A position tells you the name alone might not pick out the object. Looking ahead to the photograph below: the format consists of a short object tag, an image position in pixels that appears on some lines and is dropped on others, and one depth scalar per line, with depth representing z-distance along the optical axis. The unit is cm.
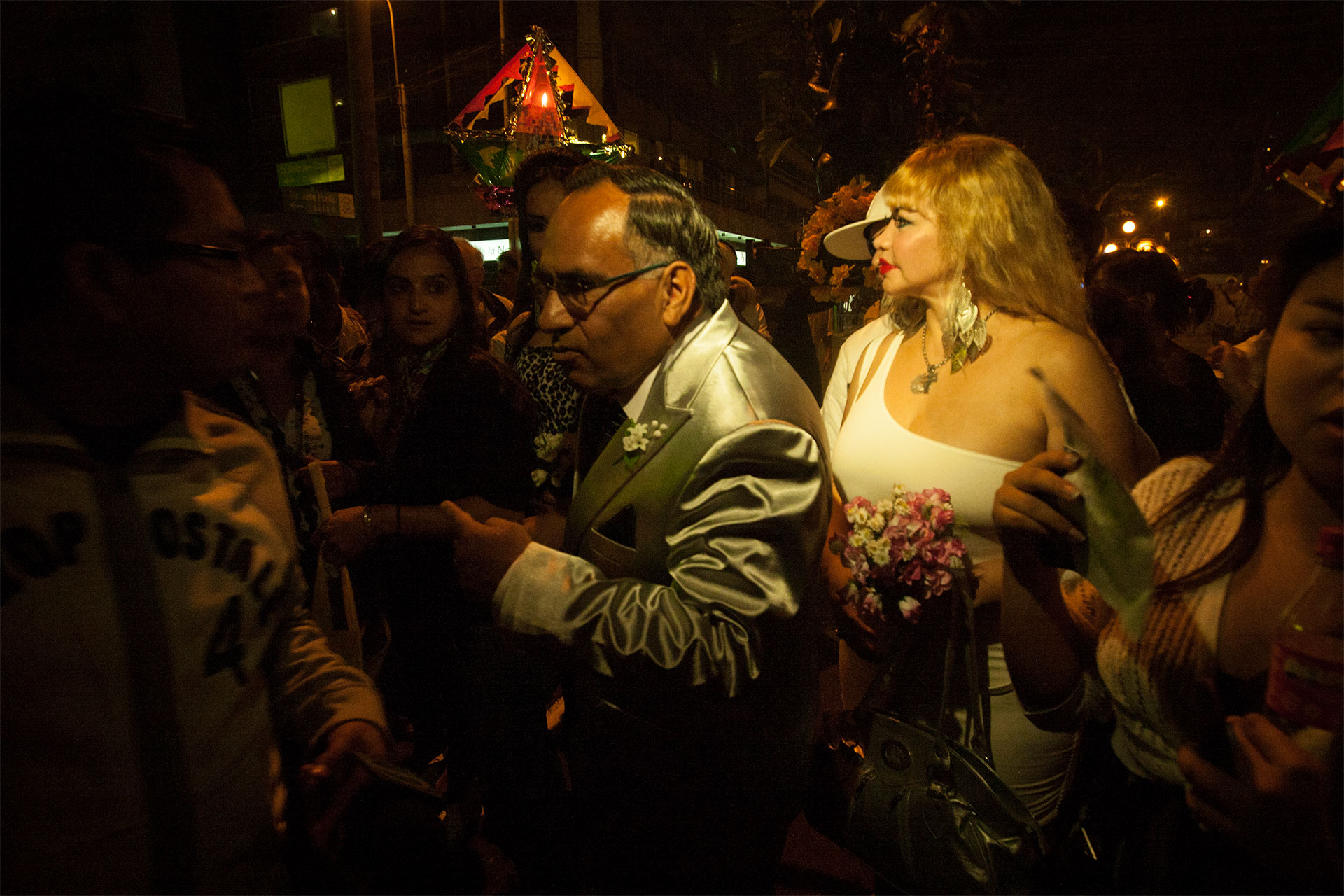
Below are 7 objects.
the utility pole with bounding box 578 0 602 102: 1035
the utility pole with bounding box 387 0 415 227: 1655
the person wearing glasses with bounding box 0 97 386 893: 113
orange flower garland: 343
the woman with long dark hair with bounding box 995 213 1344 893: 99
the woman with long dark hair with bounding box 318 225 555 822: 263
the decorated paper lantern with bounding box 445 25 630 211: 497
